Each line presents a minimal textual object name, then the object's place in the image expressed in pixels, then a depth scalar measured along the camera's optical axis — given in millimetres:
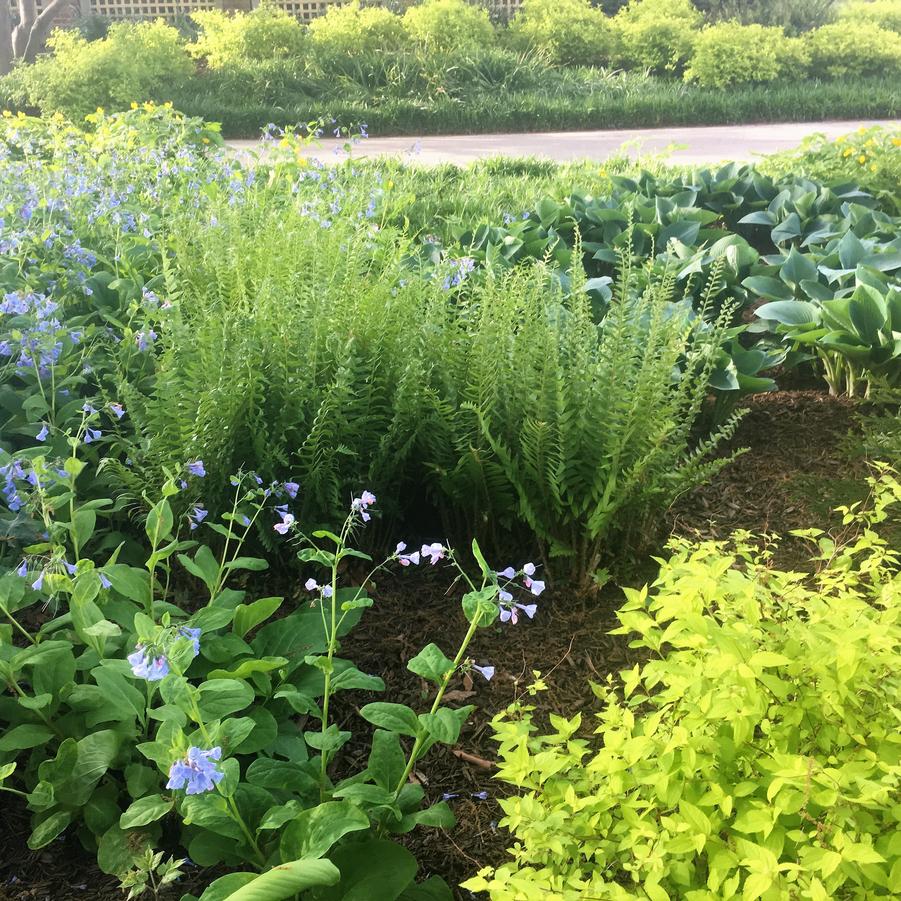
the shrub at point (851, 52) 13281
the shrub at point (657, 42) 13102
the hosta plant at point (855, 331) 2758
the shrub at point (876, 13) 16078
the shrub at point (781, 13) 16047
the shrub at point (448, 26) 12867
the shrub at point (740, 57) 12250
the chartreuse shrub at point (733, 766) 1100
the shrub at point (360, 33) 12630
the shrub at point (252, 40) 12477
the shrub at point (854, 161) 5094
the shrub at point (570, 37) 13680
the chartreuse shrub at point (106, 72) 9812
